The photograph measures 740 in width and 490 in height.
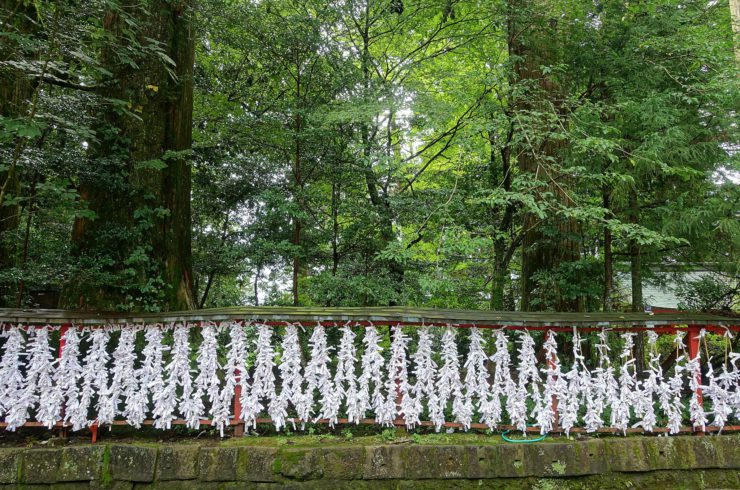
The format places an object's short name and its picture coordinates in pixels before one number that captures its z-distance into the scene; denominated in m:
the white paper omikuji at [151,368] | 3.97
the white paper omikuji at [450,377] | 4.21
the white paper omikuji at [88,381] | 3.91
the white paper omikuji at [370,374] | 4.14
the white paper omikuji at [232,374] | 4.01
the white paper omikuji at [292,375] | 4.05
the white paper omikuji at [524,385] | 4.19
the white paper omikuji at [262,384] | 4.04
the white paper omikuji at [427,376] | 4.18
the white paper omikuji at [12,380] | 3.89
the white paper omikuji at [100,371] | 3.91
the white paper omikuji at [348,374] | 4.11
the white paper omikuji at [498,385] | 4.20
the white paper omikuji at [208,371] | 3.98
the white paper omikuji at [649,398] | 4.19
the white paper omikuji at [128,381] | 3.95
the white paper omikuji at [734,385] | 4.30
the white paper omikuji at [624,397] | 4.20
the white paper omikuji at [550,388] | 4.20
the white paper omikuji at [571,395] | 4.19
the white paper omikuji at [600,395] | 4.20
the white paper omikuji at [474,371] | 4.21
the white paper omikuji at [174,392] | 3.96
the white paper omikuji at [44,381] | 3.89
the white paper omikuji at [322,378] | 4.09
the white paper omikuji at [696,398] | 4.23
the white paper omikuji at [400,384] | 4.13
